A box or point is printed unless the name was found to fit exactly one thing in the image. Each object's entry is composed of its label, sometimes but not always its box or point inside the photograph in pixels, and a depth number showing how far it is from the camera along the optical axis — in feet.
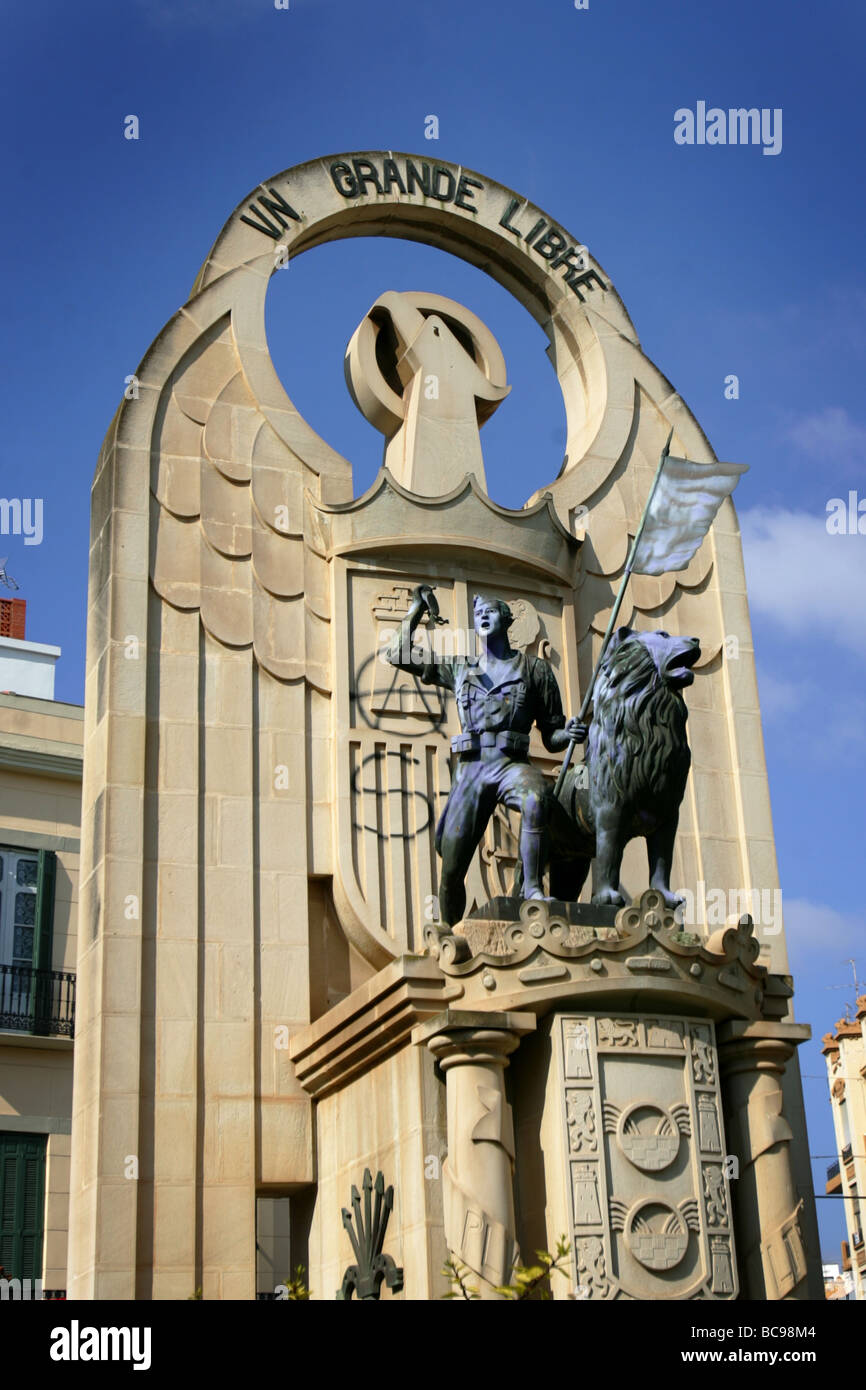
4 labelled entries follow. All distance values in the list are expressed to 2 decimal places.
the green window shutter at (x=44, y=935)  71.67
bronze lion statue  44.70
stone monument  42.01
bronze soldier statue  45.75
